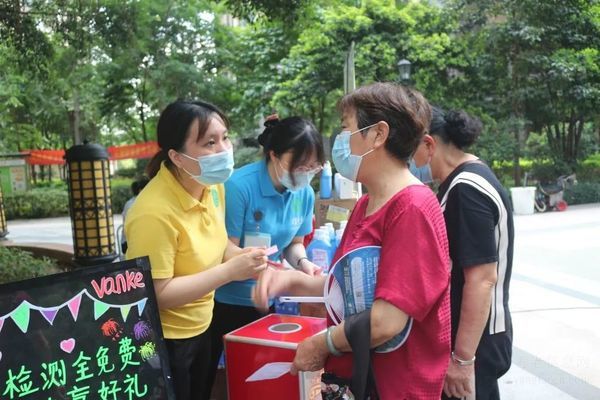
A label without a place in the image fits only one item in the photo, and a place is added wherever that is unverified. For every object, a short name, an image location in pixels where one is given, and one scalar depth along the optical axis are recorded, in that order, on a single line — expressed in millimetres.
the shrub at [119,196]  18641
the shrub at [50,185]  20734
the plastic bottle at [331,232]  2992
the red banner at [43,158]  18844
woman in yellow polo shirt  1643
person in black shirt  1658
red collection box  1793
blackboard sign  1333
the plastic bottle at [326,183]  3887
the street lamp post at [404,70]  10781
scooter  13469
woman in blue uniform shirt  2340
